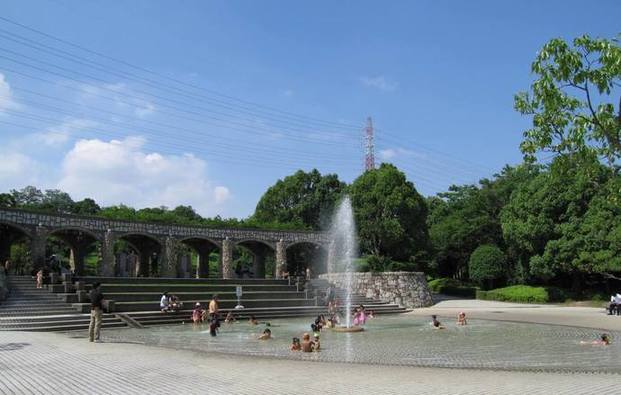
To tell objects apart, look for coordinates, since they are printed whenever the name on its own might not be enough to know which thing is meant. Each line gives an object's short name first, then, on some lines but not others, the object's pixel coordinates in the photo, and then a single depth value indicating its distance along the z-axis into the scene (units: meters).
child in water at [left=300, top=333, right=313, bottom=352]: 14.23
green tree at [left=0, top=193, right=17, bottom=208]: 53.38
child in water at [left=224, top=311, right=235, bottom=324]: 24.17
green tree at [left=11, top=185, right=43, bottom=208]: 74.36
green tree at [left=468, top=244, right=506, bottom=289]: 44.50
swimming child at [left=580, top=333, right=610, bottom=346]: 16.33
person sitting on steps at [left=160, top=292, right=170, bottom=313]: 23.41
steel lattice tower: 61.38
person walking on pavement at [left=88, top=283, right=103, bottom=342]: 14.82
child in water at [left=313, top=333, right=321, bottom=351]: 14.71
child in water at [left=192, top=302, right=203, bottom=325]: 23.03
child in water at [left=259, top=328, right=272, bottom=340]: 17.31
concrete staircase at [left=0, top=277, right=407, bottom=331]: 20.55
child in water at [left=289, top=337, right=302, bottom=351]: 14.51
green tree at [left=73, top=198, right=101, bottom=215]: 72.40
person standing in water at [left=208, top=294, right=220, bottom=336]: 18.22
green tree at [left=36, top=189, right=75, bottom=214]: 74.06
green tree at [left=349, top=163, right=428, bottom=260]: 42.41
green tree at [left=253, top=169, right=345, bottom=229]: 60.38
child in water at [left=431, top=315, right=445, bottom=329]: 21.91
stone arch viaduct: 31.22
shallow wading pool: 12.51
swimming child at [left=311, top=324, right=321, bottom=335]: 19.06
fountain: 38.97
